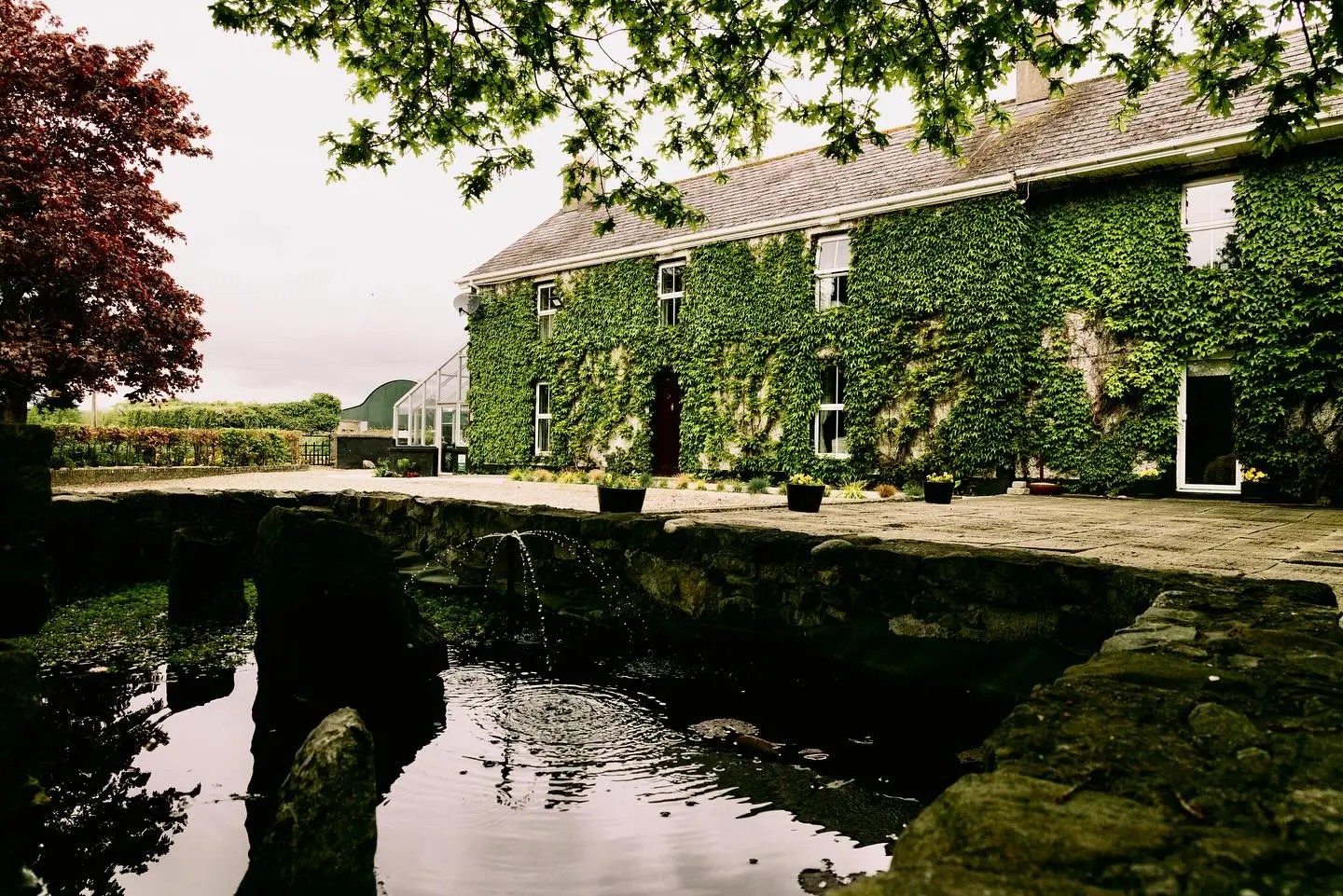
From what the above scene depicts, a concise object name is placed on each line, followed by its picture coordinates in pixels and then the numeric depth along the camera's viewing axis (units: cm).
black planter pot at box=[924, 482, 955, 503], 962
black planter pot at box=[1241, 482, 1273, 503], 1037
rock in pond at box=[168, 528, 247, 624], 575
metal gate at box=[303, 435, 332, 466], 2288
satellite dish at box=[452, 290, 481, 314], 2036
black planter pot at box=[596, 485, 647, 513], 656
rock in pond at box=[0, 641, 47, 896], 201
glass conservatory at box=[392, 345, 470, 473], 2125
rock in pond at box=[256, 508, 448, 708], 429
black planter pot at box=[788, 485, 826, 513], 758
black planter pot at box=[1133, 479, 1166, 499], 1111
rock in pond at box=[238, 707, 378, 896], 222
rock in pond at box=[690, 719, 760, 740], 367
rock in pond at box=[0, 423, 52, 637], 452
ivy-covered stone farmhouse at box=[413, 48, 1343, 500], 1045
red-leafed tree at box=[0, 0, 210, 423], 1179
